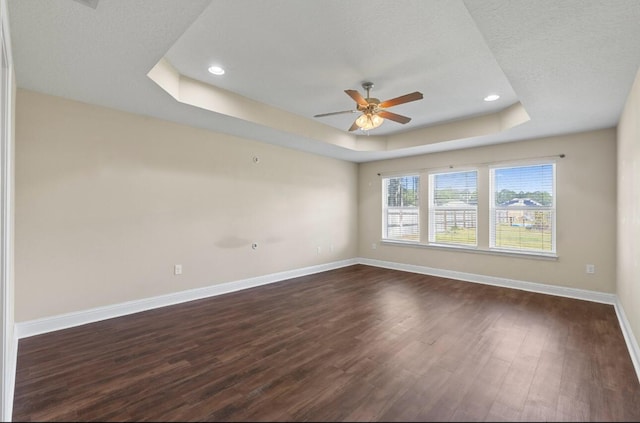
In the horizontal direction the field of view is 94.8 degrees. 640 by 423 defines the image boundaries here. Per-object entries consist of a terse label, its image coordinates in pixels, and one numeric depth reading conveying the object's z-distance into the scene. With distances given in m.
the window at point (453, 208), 5.41
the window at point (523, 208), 4.63
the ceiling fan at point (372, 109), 3.02
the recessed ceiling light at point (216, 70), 3.03
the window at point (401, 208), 6.18
